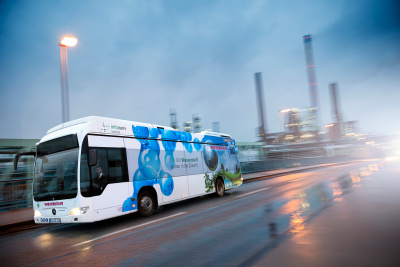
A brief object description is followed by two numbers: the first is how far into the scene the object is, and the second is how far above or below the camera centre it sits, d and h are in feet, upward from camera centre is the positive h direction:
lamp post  40.55 +16.06
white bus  24.58 -0.60
